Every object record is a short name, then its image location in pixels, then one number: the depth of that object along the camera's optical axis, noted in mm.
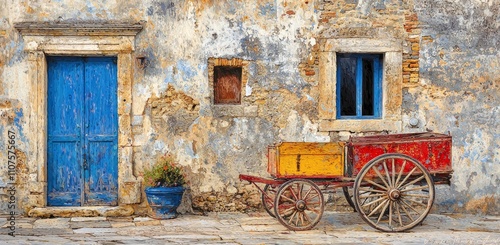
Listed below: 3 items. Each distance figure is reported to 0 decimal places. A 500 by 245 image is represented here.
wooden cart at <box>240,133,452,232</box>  8211
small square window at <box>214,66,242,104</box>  9953
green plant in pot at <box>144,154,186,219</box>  9148
